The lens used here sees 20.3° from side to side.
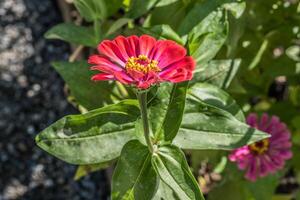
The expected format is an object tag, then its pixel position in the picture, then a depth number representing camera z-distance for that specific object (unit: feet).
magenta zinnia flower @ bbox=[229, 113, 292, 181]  2.45
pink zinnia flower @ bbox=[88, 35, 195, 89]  1.73
